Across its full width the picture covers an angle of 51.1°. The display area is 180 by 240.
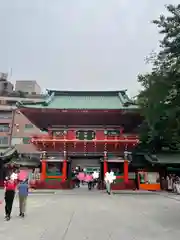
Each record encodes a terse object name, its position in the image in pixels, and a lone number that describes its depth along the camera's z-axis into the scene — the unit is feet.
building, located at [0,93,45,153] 105.88
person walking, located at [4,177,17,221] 22.47
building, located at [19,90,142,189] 59.98
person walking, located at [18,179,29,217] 23.69
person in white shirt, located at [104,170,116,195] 50.27
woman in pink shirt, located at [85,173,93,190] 62.72
